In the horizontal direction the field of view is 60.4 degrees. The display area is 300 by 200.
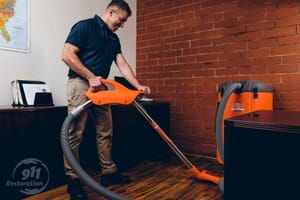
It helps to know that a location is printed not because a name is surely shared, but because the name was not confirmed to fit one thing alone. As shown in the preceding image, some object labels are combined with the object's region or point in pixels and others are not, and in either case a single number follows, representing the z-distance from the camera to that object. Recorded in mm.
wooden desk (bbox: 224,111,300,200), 821
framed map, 2039
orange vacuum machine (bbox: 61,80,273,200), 1324
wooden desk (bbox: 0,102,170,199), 1651
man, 1696
